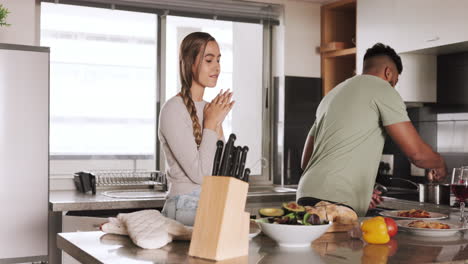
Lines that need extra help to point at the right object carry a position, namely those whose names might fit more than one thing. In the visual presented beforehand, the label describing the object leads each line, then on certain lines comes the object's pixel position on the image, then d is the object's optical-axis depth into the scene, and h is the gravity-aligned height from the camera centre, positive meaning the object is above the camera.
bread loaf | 1.89 -0.29
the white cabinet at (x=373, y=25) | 3.85 +0.61
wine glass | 1.95 -0.20
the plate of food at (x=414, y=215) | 2.09 -0.32
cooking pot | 3.34 -0.40
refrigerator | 3.37 -0.20
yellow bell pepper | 1.70 -0.31
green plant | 3.43 +0.56
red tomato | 1.76 -0.30
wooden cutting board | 1.89 -0.33
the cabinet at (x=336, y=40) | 4.64 +0.60
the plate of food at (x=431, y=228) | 1.85 -0.32
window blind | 4.08 +0.75
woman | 1.93 -0.03
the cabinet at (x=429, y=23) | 3.32 +0.55
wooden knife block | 1.45 -0.24
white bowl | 1.61 -0.30
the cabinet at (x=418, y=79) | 3.82 +0.26
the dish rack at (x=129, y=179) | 3.99 -0.40
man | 2.42 -0.10
